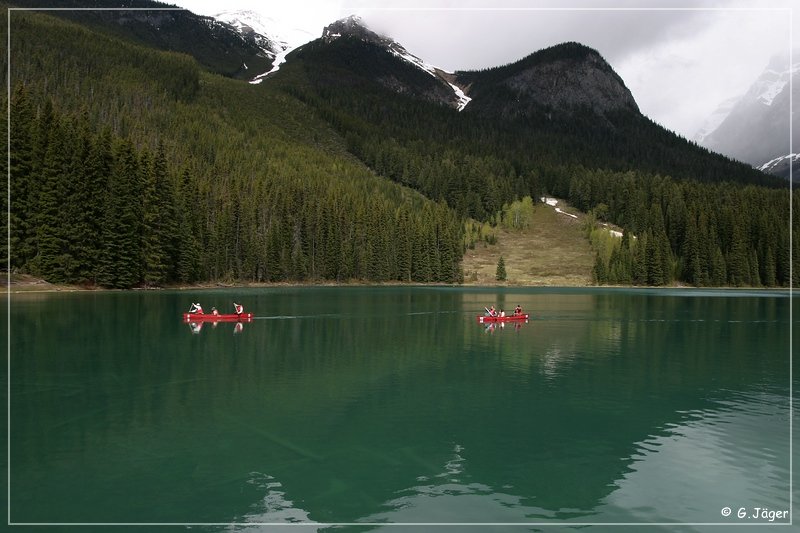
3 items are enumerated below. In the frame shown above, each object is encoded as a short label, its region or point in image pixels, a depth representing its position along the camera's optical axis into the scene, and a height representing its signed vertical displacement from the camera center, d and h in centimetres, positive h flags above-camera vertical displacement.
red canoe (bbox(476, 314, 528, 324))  6925 -580
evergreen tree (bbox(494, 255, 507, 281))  18750 -42
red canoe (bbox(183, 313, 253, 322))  6305 -518
